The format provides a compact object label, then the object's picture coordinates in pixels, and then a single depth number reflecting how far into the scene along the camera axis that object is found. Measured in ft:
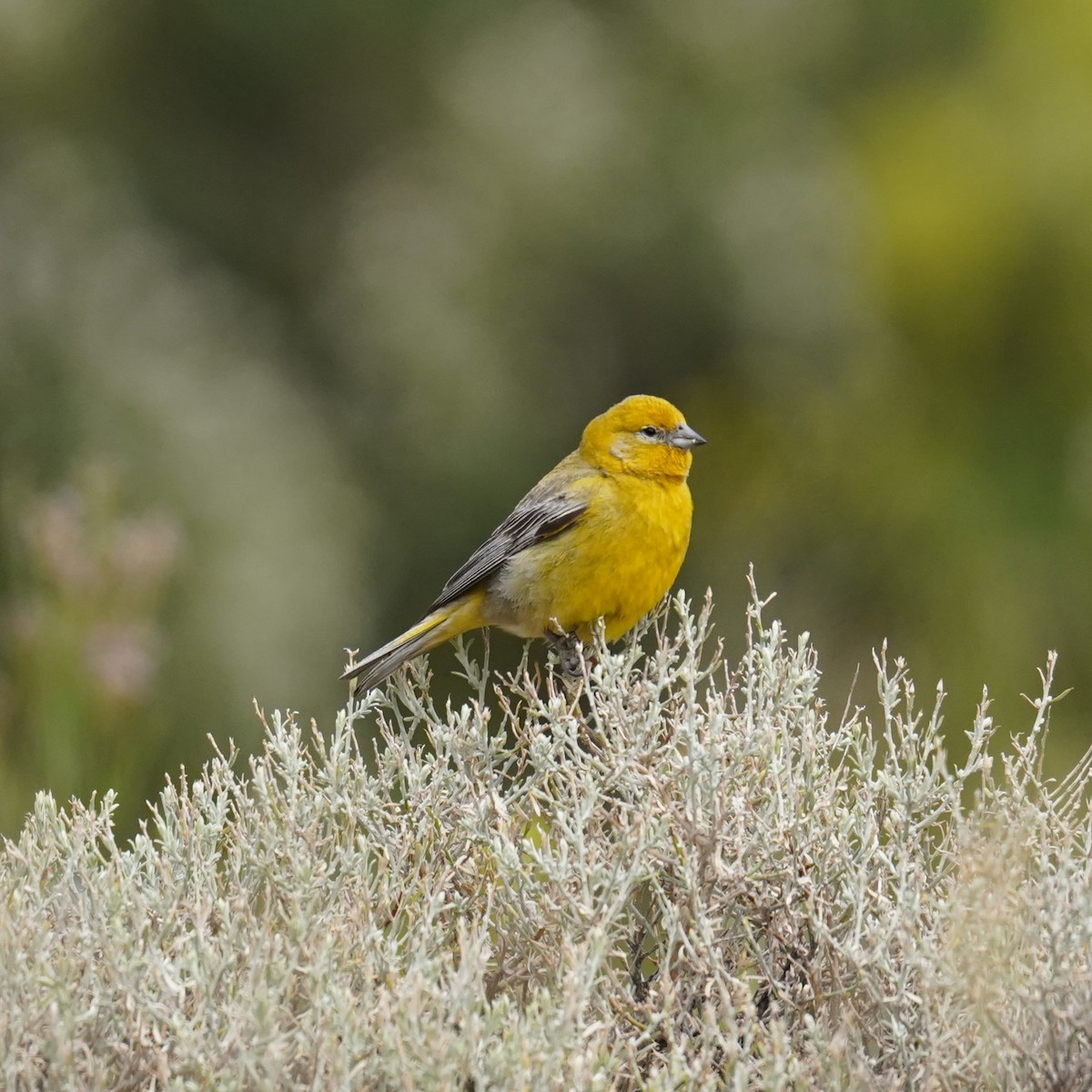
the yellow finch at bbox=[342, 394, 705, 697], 37.11
